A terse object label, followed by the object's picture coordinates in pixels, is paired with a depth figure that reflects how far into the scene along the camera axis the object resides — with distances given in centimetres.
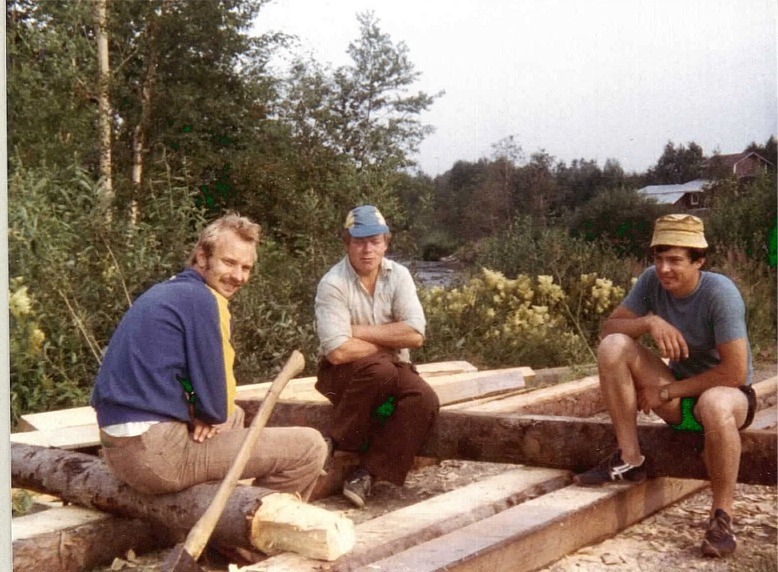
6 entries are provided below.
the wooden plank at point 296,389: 458
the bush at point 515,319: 707
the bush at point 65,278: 476
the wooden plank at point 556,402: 480
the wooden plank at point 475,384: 512
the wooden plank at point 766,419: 469
